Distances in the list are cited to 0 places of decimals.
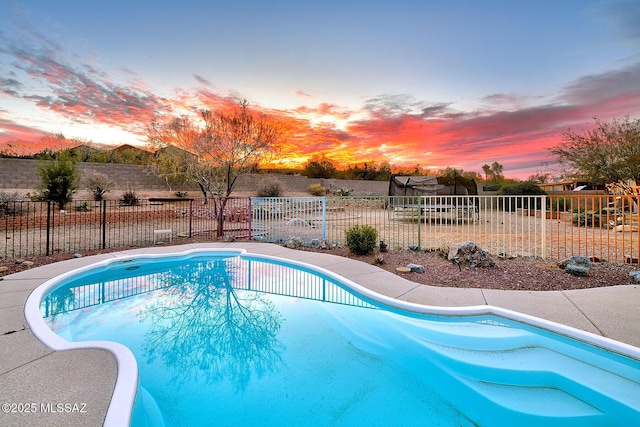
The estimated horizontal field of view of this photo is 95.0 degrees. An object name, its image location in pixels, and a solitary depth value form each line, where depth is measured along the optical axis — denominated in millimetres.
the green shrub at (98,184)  16648
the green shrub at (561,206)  17438
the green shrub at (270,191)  19688
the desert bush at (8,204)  11360
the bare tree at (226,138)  11906
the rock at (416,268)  5797
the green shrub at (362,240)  7223
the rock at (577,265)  5191
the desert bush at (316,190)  25194
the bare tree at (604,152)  13555
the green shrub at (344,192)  25375
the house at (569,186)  23766
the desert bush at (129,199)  16125
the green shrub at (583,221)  12688
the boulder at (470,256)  5801
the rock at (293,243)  8711
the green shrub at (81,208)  14355
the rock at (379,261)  6461
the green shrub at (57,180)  13523
